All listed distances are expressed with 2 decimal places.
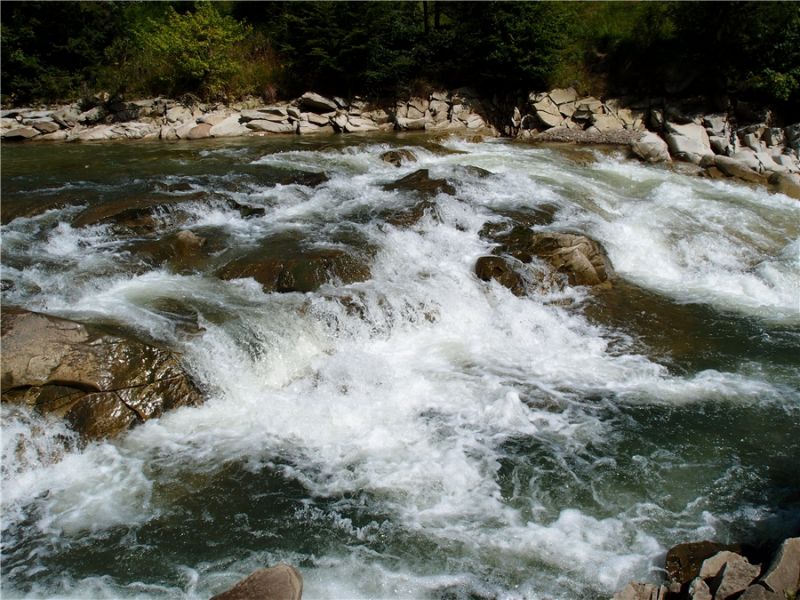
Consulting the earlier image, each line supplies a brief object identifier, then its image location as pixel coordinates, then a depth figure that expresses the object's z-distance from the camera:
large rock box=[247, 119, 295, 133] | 20.33
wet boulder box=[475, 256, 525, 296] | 8.54
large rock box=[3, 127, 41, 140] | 19.45
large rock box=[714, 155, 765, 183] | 14.09
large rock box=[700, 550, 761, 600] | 3.53
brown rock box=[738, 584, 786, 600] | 3.29
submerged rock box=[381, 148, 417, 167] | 14.29
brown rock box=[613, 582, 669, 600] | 3.85
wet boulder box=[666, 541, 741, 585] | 4.12
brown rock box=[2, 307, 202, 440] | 5.63
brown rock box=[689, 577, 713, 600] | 3.60
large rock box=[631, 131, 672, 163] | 15.68
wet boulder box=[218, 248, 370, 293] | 8.03
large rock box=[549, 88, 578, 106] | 20.00
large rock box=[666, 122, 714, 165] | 15.80
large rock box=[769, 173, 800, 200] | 13.09
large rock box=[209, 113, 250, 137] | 19.97
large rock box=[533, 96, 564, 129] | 19.45
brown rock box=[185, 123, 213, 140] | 19.88
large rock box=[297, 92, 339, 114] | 21.31
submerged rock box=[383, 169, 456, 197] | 11.12
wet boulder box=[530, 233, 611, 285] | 8.88
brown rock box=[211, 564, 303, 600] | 3.49
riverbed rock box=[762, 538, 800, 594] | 3.39
